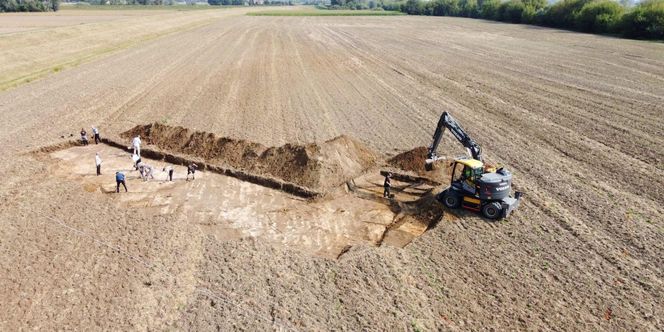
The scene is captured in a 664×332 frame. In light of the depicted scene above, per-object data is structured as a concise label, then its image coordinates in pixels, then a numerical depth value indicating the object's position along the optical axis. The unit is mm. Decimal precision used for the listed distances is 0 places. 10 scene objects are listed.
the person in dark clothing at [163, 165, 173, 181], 18312
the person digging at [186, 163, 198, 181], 18516
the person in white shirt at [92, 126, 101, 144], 22406
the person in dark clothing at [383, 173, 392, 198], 16922
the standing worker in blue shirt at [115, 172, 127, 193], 16766
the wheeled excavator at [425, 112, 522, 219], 14523
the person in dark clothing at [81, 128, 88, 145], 22234
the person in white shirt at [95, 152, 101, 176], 18781
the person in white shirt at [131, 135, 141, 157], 20156
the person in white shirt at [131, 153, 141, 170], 19316
